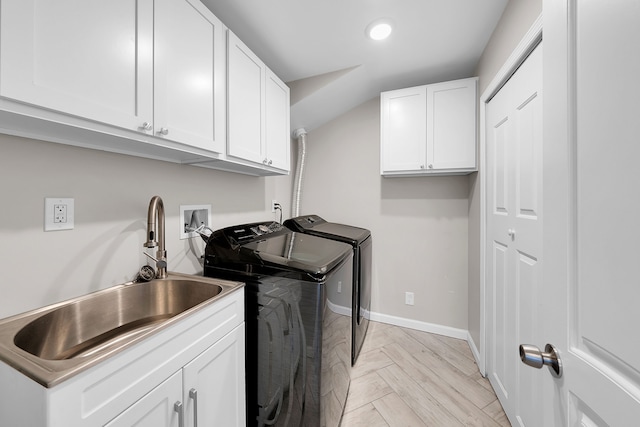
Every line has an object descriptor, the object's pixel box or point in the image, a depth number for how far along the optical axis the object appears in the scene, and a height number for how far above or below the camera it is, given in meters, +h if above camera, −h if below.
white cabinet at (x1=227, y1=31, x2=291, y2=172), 1.41 +0.69
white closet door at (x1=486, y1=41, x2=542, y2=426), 1.17 -0.09
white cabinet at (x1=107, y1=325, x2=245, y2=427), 0.76 -0.67
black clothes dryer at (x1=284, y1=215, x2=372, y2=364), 1.96 -0.37
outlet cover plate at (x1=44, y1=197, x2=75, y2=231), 0.94 +0.00
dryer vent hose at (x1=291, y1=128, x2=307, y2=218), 2.77 +0.47
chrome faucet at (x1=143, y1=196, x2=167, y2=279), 1.15 -0.08
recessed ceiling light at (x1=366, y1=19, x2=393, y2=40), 1.65 +1.29
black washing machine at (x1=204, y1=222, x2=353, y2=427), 1.17 -0.58
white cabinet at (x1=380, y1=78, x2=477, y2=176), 2.09 +0.77
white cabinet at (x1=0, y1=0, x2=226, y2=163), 0.66 +0.48
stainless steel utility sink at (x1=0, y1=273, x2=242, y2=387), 0.61 -0.40
